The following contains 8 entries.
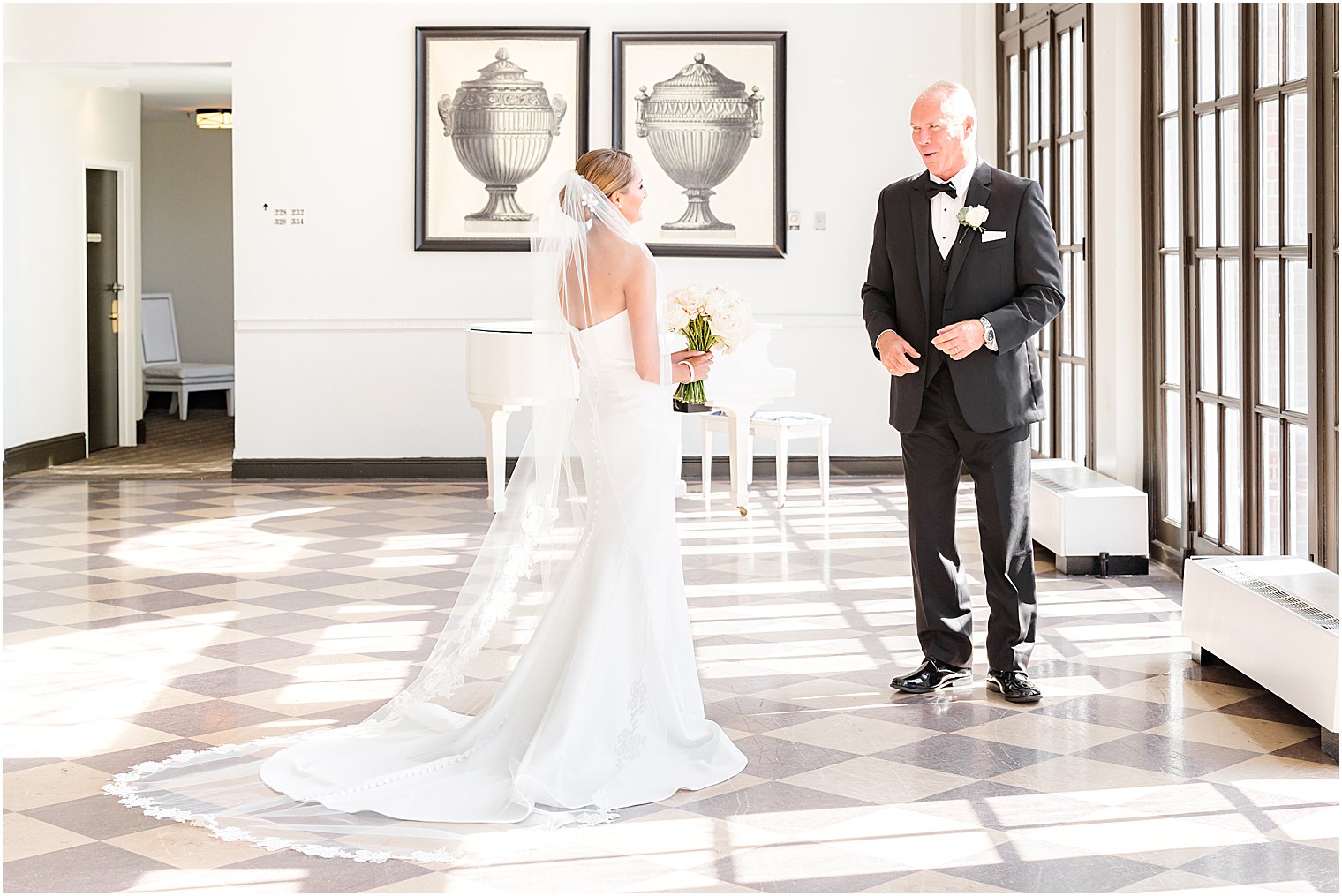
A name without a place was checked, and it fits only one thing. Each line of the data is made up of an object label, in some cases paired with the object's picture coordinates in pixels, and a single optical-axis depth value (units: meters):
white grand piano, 7.47
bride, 3.28
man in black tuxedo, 3.96
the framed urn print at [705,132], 9.16
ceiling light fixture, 10.84
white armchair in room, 13.26
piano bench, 7.87
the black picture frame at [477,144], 9.16
